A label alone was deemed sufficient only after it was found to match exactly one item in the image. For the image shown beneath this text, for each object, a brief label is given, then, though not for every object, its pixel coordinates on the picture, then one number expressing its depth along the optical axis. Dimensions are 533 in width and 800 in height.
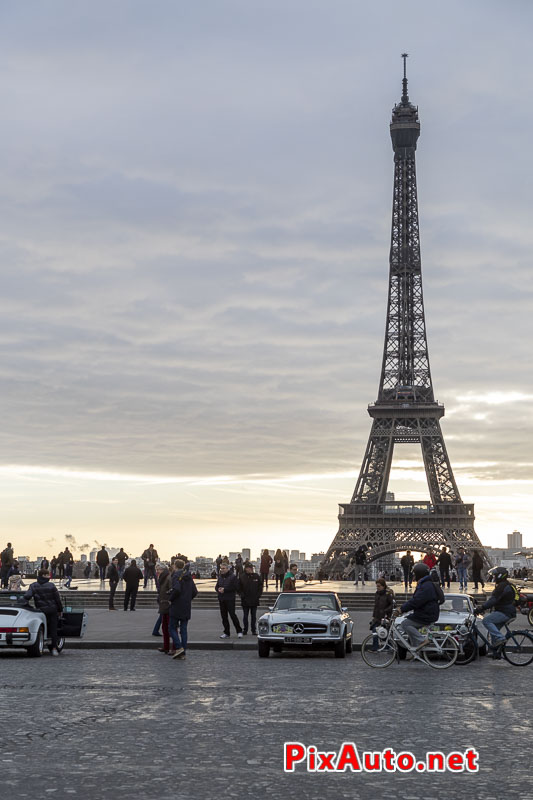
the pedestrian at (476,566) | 42.33
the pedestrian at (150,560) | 41.36
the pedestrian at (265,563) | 39.78
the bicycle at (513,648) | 17.45
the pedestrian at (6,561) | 38.50
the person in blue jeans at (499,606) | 17.33
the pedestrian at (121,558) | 39.22
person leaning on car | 18.58
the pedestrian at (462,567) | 42.38
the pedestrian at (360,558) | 45.44
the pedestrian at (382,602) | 19.98
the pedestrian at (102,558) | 40.16
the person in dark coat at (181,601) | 17.92
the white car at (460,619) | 17.95
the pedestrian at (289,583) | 27.53
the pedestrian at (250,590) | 23.12
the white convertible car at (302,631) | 18.52
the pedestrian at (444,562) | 43.12
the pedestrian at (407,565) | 45.81
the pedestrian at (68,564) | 44.84
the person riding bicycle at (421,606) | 16.25
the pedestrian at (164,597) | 19.00
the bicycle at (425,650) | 16.79
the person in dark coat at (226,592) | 21.09
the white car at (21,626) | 18.08
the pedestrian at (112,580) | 31.98
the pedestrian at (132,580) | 29.52
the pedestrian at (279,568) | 42.19
